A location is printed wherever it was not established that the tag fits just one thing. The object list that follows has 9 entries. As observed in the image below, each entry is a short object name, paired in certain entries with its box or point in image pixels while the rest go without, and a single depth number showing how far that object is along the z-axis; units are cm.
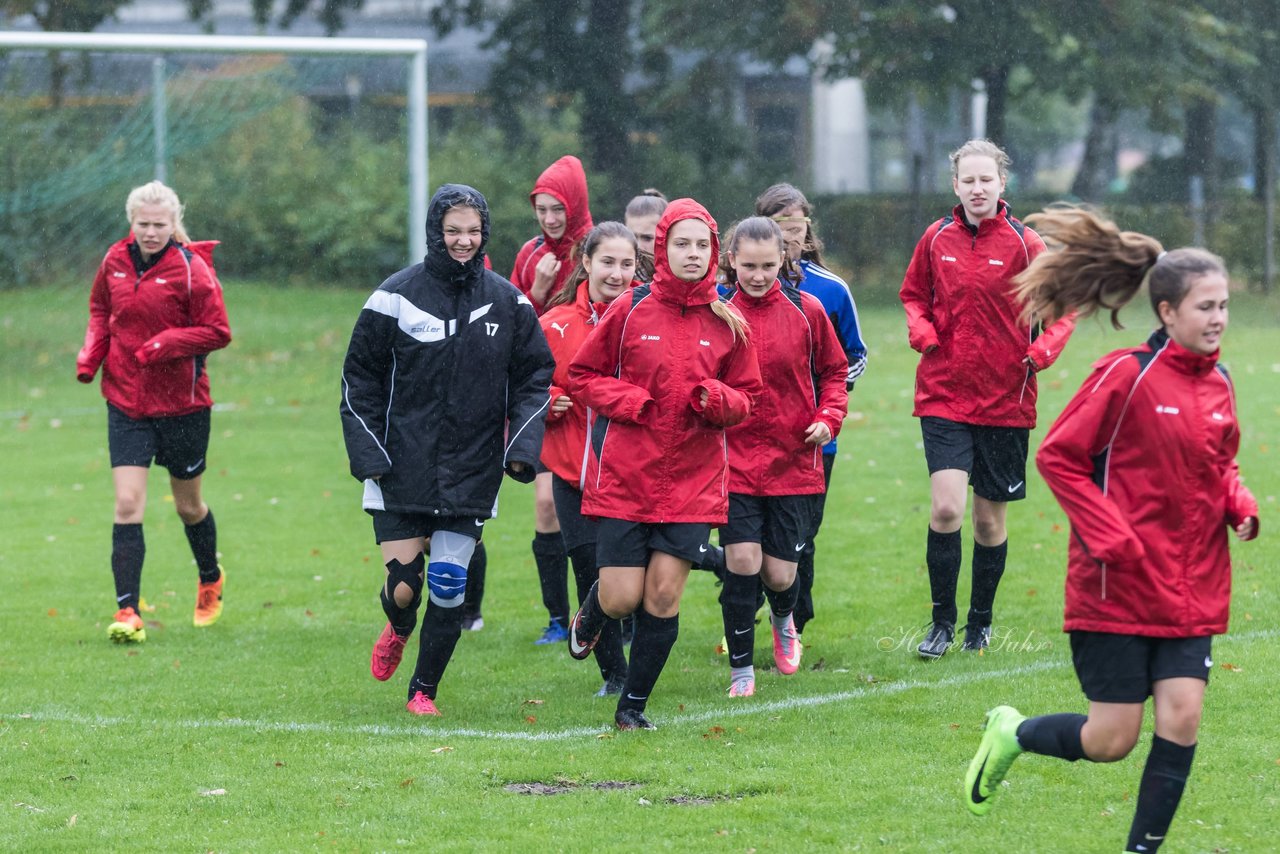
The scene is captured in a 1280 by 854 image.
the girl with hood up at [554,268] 1647
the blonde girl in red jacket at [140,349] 1689
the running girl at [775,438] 1398
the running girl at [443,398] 1324
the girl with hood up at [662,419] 1262
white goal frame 2959
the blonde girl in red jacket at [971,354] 1491
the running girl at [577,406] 1463
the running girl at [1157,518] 919
